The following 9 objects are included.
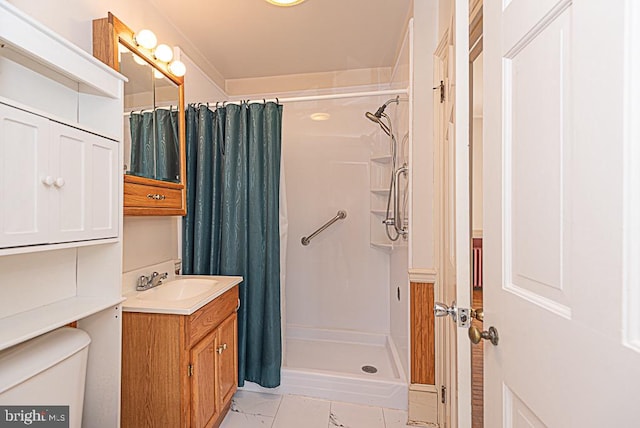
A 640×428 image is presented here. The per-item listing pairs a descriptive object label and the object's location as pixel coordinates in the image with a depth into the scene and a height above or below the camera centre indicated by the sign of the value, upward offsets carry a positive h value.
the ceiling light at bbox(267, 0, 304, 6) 1.82 +1.22
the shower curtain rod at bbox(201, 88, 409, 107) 2.06 +0.79
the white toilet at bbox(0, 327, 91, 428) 0.91 -0.49
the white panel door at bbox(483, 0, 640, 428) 0.43 +0.00
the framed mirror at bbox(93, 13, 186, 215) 1.50 +0.51
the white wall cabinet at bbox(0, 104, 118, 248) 0.87 +0.10
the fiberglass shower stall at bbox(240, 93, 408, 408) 2.85 -0.16
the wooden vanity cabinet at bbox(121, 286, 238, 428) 1.41 -0.69
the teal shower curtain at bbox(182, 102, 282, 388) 2.04 -0.01
